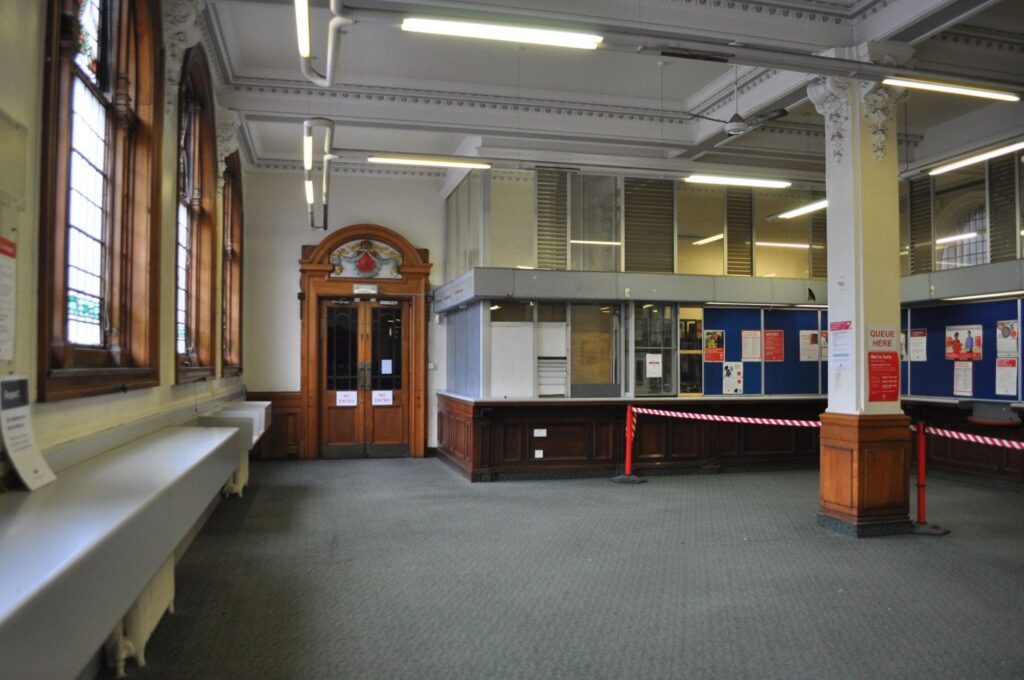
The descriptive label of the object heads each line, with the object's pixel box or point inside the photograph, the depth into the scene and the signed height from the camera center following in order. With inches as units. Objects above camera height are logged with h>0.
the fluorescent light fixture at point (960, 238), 324.8 +55.4
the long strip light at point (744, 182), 297.6 +74.3
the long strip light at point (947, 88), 201.5 +76.9
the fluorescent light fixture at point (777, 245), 371.2 +59.2
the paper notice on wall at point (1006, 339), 304.3 +7.7
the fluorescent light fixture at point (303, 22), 140.0 +67.9
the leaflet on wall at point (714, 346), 354.0 +5.5
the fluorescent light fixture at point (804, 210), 330.3 +70.3
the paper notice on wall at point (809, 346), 368.8 +5.7
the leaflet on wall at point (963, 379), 326.0 -10.3
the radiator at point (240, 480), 279.0 -48.9
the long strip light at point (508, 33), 162.7 +75.9
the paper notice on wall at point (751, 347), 359.3 +5.1
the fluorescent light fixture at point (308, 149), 248.5 +74.9
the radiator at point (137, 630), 121.0 -47.7
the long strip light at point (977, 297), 305.5 +26.2
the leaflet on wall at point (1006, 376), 305.6 -8.5
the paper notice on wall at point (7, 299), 95.8 +8.2
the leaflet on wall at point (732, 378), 355.6 -10.5
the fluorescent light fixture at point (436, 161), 272.7 +76.2
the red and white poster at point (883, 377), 223.0 -6.4
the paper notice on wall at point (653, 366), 345.4 -4.3
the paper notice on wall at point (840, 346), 225.5 +3.5
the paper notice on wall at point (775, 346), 362.6 +5.6
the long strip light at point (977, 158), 241.0 +71.2
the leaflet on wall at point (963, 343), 322.3 +6.2
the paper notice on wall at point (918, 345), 349.7 +5.6
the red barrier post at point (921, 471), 227.3 -36.6
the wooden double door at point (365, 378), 402.0 -11.7
